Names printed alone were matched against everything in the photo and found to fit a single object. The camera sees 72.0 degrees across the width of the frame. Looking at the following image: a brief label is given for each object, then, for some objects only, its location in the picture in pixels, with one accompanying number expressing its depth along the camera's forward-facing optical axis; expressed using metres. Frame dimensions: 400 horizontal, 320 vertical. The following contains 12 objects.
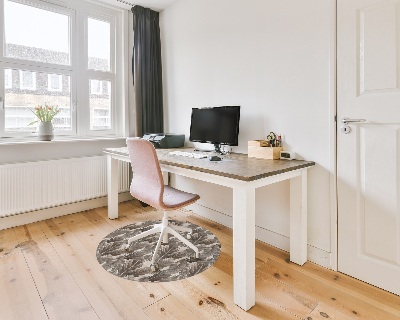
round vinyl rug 1.96
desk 1.62
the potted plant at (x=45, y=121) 2.95
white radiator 2.72
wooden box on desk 2.18
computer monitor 2.42
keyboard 2.34
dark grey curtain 3.42
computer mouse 2.18
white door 1.68
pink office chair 1.93
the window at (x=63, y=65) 2.88
